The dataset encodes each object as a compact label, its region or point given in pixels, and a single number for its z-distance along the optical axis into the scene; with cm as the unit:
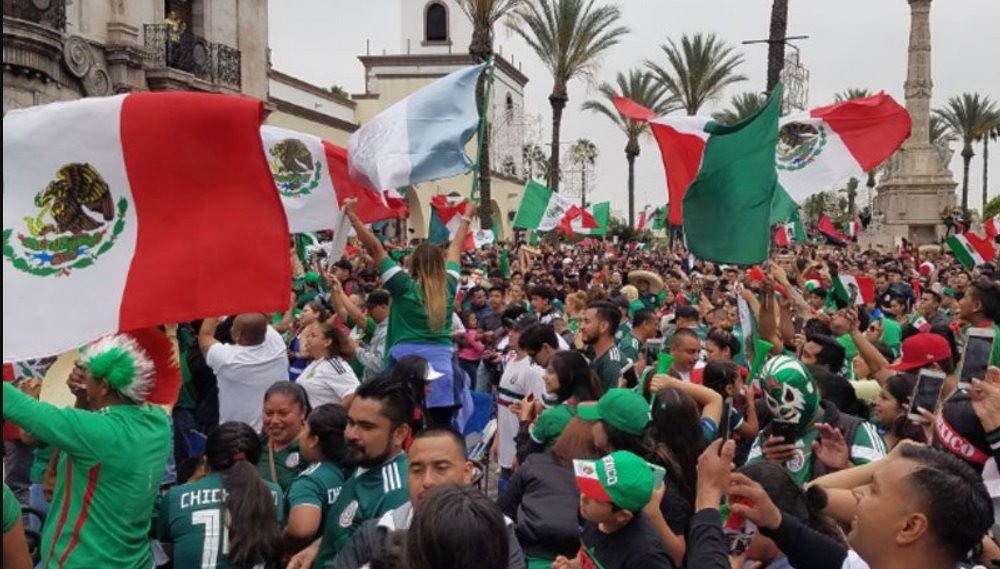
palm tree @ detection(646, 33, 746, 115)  3838
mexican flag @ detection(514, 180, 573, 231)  1839
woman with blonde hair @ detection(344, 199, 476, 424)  630
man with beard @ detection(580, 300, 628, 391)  681
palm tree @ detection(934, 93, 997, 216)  5975
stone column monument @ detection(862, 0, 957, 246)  4322
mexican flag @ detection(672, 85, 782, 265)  645
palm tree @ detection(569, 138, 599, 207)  8569
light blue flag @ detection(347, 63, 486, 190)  711
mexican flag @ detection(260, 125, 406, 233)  768
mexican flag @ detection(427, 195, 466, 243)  1398
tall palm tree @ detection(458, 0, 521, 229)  2434
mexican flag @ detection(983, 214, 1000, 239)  1736
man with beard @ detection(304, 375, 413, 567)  381
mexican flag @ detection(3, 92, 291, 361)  360
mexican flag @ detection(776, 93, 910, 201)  877
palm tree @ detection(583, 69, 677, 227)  4309
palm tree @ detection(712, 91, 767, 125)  4788
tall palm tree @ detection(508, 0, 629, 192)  3197
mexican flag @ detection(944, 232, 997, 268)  1363
